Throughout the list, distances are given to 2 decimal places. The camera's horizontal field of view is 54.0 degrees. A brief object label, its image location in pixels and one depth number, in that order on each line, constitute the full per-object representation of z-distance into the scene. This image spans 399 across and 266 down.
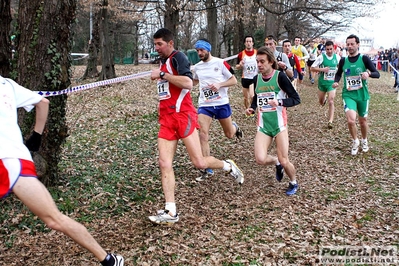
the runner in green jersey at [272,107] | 5.68
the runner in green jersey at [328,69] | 10.59
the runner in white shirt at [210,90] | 6.79
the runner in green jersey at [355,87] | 7.83
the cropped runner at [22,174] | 2.97
